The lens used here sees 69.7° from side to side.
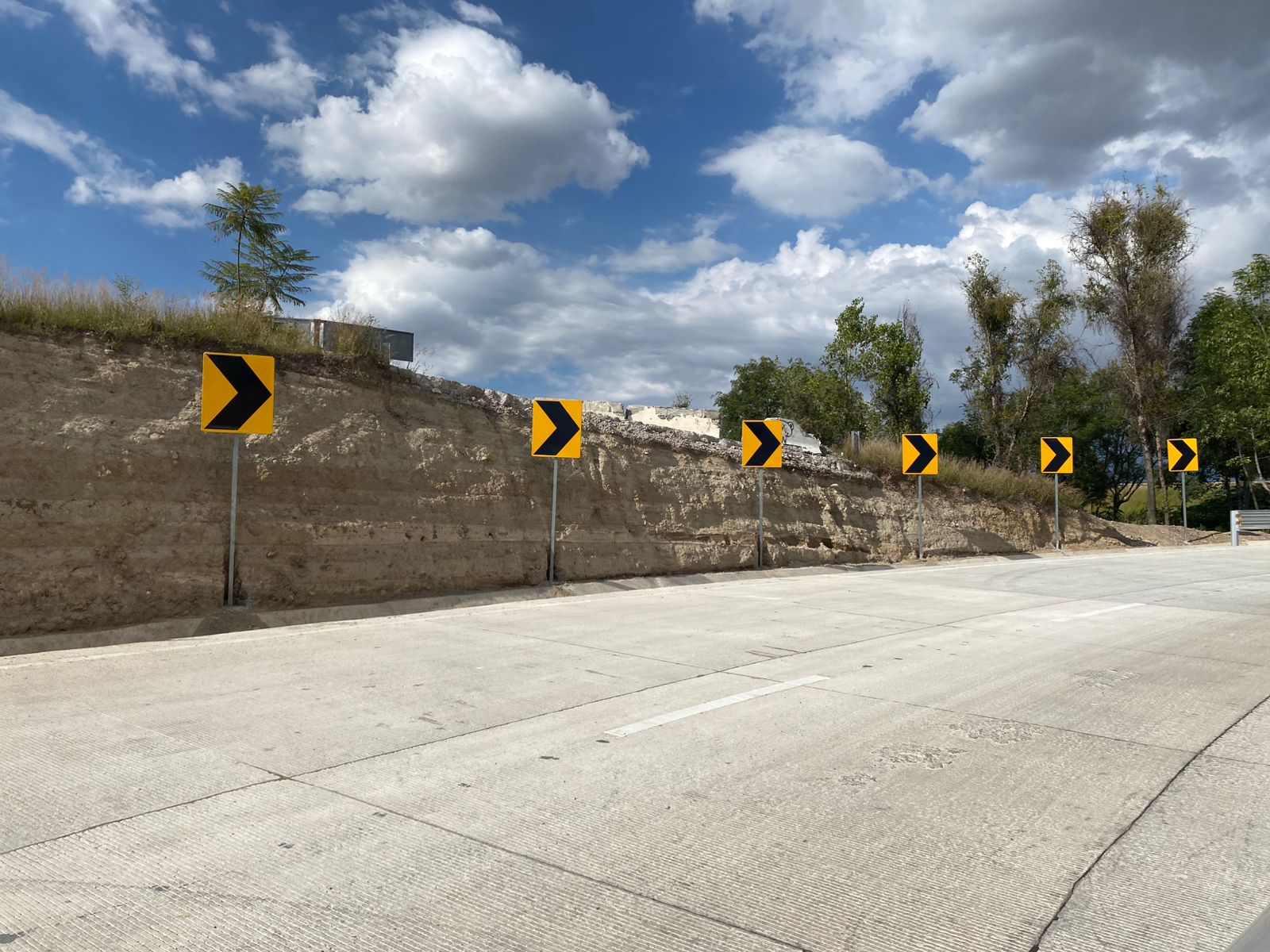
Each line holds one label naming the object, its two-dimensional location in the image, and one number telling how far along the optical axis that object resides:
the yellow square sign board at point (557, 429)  14.52
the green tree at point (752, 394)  61.06
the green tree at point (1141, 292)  37.78
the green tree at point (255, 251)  23.84
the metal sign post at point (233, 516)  10.66
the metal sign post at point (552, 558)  14.48
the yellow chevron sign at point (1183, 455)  30.36
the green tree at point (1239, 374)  35.78
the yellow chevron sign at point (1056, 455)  26.23
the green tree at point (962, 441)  48.23
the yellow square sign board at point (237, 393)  10.59
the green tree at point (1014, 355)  36.59
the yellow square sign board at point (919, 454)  22.31
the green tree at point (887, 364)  35.19
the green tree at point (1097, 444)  49.81
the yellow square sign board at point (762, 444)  18.14
